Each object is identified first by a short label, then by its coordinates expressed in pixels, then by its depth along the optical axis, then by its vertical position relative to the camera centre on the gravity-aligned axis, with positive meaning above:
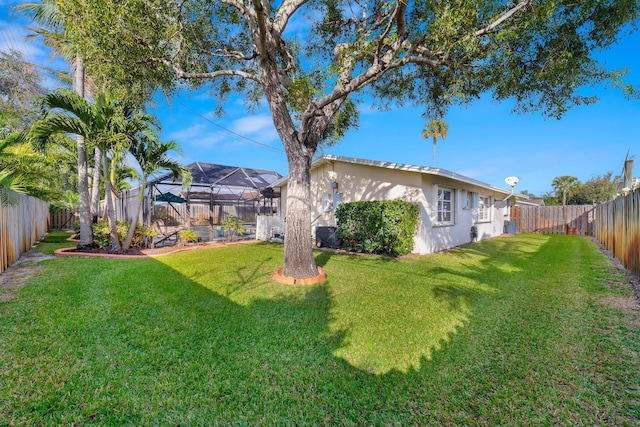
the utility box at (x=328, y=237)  10.41 -0.95
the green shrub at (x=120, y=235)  9.56 -0.78
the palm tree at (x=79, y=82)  8.87 +4.52
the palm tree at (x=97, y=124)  7.73 +2.61
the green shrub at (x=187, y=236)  11.16 -0.92
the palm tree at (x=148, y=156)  8.99 +1.88
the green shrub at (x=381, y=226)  8.78 -0.47
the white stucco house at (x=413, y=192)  9.57 +0.78
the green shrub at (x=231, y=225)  12.42 -0.58
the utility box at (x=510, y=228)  17.70 -1.05
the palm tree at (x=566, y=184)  33.47 +3.46
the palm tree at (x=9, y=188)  5.84 +0.56
